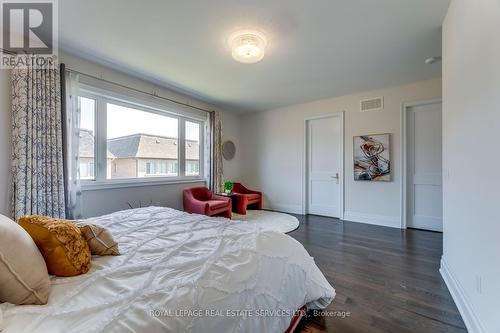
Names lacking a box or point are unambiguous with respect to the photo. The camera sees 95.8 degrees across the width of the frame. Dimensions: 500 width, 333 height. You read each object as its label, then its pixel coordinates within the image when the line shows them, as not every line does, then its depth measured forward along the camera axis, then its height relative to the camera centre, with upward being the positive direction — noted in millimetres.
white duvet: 760 -499
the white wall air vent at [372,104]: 4238 +1196
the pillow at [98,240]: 1245 -412
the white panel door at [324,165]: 4812 +33
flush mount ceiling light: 2434 +1341
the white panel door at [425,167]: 3818 -8
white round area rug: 4016 -1052
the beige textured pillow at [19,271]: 808 -392
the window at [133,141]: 3258 +441
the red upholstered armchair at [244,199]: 4829 -719
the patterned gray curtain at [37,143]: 2447 +267
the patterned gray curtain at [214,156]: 4941 +239
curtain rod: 2948 +1253
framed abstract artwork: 4156 +166
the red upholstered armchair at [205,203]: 3875 -654
